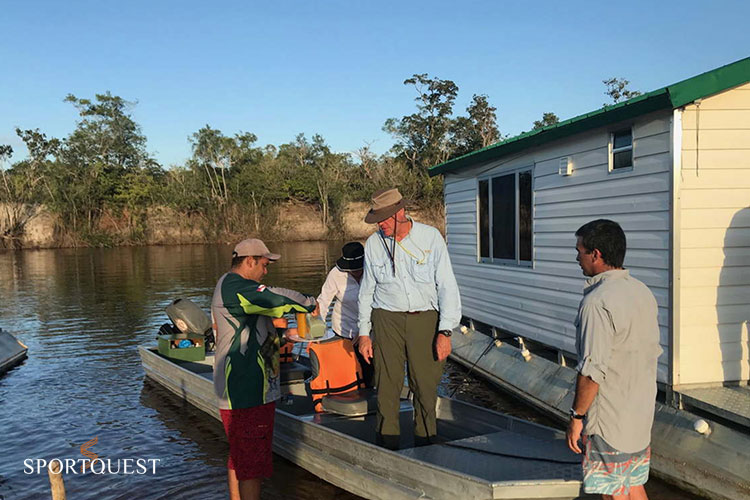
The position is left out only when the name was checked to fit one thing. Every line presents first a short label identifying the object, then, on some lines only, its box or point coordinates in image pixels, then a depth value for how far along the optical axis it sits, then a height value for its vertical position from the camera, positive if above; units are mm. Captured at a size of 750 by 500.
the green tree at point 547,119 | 67894 +11434
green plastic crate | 10406 -2070
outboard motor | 10617 -1617
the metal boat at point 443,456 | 4664 -2085
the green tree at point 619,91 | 59034 +12465
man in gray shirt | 3406 -864
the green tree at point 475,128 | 64875 +10020
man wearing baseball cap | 4840 -1124
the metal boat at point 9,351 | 11828 -2446
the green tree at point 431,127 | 65125 +10346
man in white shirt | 6648 -785
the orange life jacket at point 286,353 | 9266 -1962
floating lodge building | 6160 -72
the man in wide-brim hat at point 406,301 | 5254 -682
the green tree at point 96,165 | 60406 +7168
